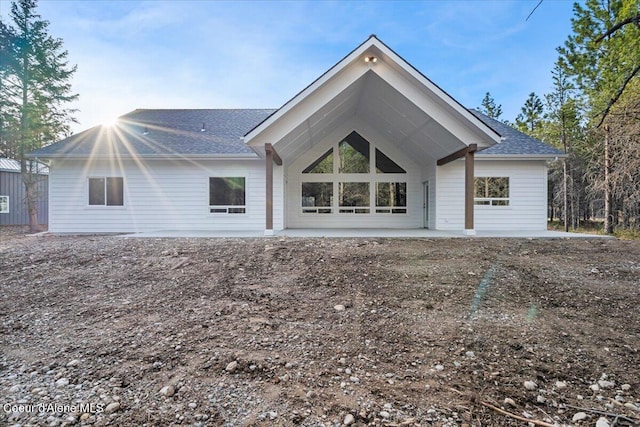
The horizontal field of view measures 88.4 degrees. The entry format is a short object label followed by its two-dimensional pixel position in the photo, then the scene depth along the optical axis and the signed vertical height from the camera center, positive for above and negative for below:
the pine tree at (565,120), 20.94 +6.14
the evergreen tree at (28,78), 14.91 +6.23
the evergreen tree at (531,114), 30.72 +9.37
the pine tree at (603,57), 14.57 +8.06
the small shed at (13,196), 17.64 +0.82
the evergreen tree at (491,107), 39.53 +12.66
